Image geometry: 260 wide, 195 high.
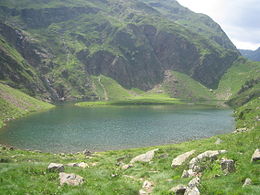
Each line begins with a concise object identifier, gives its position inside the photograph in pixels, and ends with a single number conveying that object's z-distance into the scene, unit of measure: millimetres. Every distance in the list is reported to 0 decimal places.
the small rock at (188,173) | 21759
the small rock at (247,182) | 16517
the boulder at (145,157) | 33762
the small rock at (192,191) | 16177
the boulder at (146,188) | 20150
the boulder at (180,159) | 26512
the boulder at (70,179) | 19903
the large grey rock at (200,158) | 22141
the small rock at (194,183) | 17359
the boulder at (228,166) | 19656
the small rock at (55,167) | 22609
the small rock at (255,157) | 19688
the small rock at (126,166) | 29697
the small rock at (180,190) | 17562
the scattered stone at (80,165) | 31016
